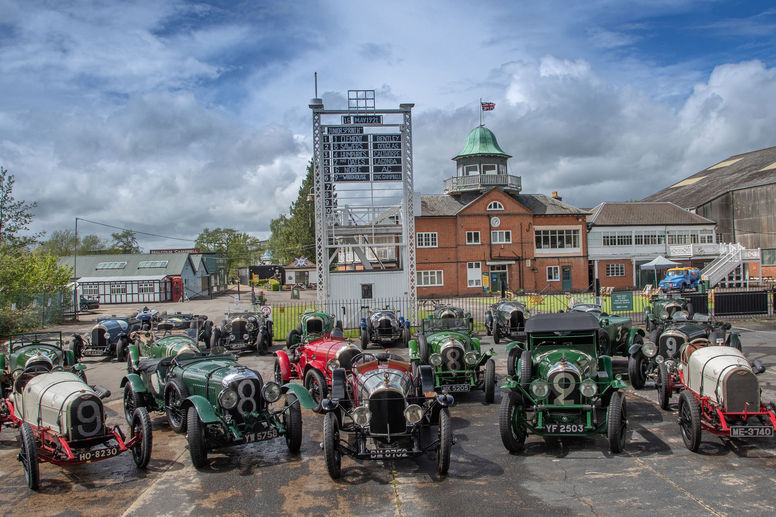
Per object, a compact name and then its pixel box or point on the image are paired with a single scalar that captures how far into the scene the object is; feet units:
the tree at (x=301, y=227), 207.82
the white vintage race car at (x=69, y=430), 23.61
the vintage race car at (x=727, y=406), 25.18
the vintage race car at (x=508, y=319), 61.77
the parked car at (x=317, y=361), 36.22
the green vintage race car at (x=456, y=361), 37.35
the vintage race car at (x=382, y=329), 61.36
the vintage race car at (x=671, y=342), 38.14
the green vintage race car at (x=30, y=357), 33.86
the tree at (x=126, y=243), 313.20
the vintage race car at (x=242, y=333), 60.29
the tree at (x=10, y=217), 90.89
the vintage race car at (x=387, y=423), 23.56
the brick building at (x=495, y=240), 146.72
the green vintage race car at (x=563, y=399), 25.94
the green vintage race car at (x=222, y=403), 25.39
